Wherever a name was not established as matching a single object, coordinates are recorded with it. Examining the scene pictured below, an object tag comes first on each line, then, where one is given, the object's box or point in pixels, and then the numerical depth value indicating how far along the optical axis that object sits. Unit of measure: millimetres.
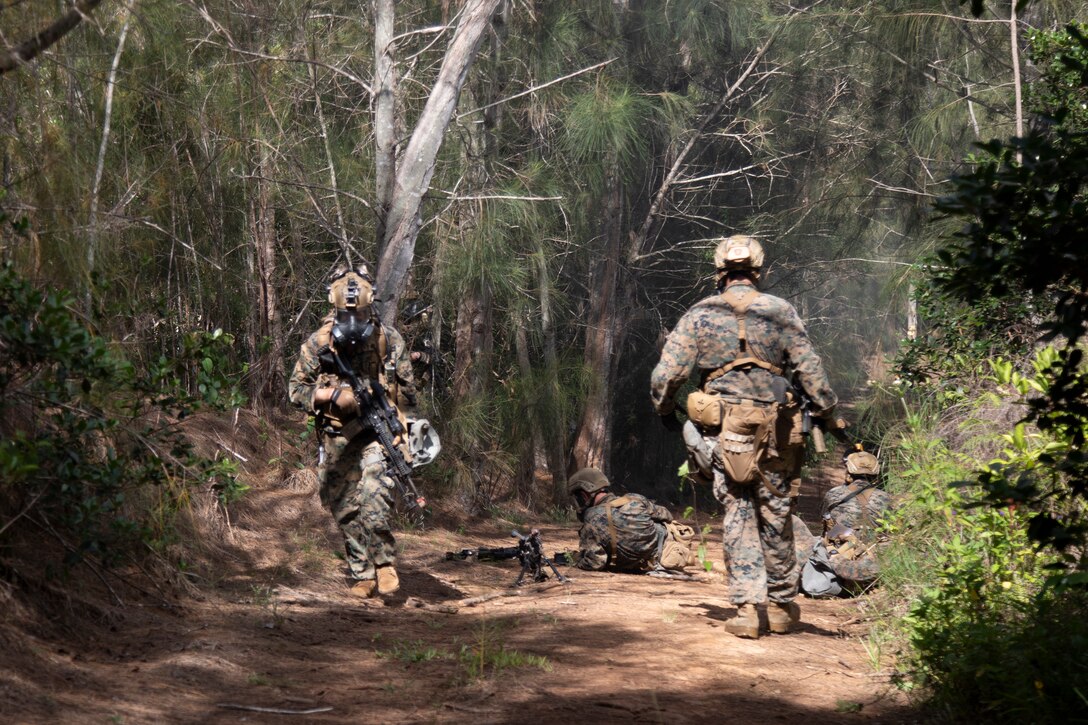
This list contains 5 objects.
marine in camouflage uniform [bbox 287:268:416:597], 14000
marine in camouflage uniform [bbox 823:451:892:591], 14984
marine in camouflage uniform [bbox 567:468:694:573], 17469
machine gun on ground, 16187
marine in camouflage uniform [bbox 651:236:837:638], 12117
